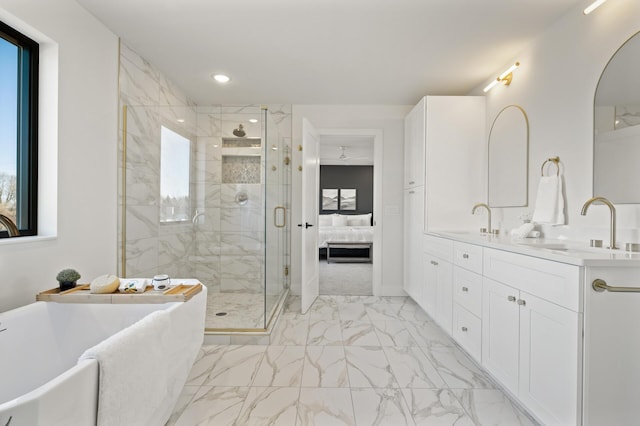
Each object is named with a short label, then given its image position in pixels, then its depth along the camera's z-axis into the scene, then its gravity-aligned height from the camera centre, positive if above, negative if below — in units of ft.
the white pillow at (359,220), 25.98 -0.60
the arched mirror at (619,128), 5.38 +1.54
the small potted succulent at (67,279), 5.65 -1.21
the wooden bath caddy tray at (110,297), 5.25 -1.43
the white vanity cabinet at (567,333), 4.13 -1.70
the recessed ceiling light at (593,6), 5.80 +3.84
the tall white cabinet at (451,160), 10.23 +1.72
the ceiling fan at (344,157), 21.42 +4.19
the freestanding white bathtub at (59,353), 2.83 -1.83
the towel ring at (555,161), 7.13 +1.21
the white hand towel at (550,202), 6.92 +0.27
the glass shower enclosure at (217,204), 9.53 +0.26
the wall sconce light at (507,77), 8.71 +3.88
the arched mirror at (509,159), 8.34 +1.54
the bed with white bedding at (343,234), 21.22 -1.44
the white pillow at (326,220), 25.68 -0.61
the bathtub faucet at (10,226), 5.35 -0.28
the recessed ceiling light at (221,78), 10.28 +4.36
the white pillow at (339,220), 25.53 -0.59
